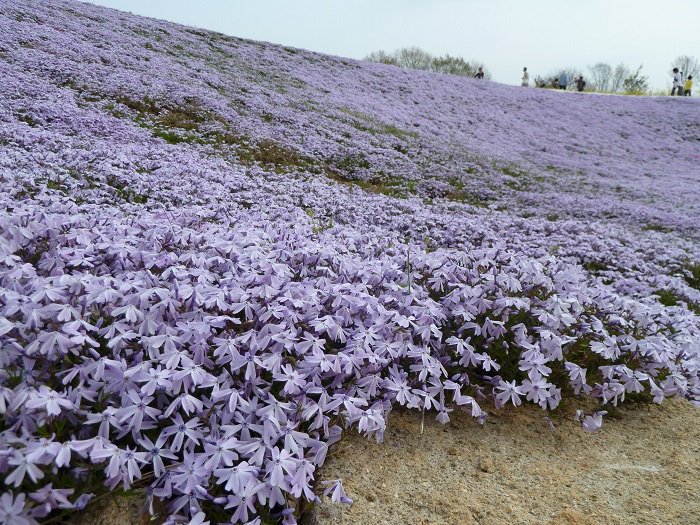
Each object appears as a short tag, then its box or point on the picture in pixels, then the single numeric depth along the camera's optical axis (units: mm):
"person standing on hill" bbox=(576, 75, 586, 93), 44056
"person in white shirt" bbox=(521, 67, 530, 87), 41781
